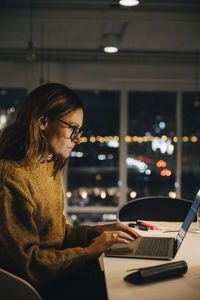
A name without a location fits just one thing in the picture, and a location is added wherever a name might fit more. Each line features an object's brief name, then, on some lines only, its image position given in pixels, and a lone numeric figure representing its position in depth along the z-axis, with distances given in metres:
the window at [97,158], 6.84
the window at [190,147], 6.81
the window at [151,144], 6.77
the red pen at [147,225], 2.13
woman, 1.38
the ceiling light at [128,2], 2.98
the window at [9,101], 6.59
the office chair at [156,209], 2.71
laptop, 1.57
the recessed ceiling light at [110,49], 4.67
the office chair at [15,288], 1.23
